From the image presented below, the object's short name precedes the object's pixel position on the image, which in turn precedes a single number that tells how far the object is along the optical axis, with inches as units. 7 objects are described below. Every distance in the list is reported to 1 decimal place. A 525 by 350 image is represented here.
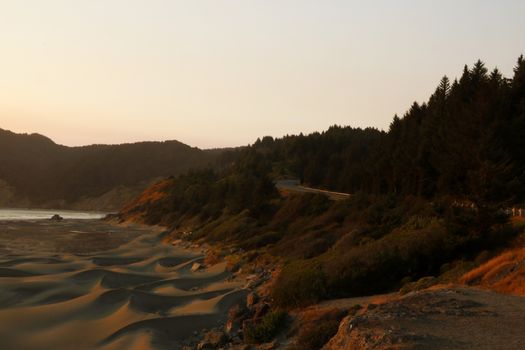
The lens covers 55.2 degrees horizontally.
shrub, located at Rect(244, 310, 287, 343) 576.7
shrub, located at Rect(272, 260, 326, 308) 691.4
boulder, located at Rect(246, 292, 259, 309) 748.8
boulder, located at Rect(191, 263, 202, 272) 1254.3
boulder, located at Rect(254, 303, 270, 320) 666.0
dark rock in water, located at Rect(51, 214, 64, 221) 3576.0
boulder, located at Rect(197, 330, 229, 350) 604.4
